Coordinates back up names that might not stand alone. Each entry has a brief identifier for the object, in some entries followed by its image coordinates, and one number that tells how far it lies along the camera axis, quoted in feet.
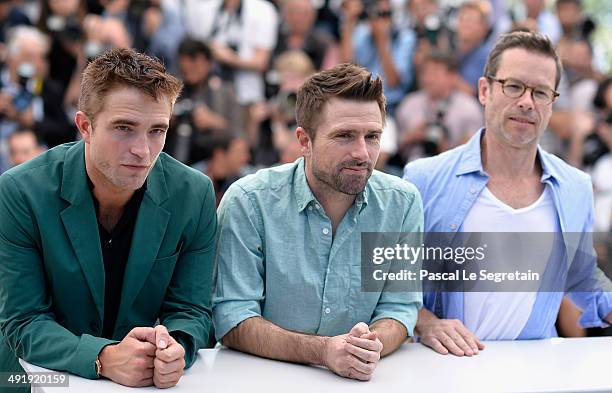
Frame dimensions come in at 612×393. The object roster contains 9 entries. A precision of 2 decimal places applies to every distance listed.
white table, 7.25
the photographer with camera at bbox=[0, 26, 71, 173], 16.75
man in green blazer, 7.22
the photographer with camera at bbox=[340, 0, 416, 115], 19.99
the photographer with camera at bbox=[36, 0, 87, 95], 17.31
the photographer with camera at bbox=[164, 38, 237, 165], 17.53
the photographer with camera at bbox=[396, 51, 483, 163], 19.15
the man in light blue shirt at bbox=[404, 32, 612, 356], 9.47
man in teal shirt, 8.23
